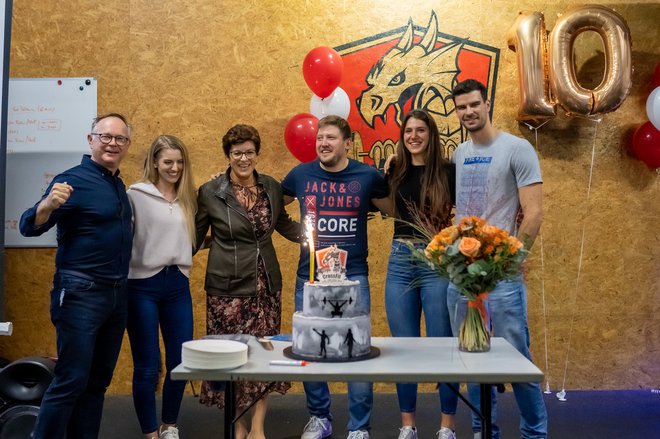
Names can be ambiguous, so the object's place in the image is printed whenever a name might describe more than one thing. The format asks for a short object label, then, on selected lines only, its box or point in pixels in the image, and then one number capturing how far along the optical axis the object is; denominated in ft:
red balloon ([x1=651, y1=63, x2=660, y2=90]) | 13.95
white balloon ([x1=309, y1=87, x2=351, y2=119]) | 13.15
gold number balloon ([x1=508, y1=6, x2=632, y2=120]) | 12.78
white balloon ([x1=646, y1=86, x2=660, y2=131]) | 12.74
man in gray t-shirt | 9.21
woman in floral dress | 10.25
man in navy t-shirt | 10.34
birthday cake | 7.33
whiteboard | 14.11
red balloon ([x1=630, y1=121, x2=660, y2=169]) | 13.58
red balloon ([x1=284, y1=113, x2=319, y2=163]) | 12.84
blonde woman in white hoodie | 9.90
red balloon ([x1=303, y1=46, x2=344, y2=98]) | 12.67
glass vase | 7.76
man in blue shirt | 8.71
